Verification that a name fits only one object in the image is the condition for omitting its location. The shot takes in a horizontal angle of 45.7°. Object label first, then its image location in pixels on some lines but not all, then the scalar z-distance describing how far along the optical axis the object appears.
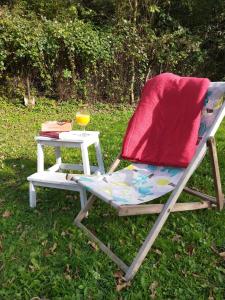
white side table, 2.54
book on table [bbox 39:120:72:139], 2.73
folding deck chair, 1.94
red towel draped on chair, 2.43
